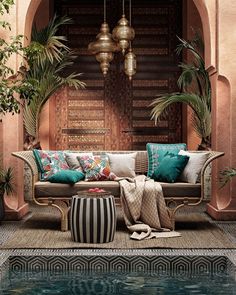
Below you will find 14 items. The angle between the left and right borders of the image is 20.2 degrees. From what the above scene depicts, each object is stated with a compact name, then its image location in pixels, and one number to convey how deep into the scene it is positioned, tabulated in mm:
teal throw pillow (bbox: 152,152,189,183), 7301
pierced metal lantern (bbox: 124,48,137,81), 8766
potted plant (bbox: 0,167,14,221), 7438
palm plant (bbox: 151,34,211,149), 8898
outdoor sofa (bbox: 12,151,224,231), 7172
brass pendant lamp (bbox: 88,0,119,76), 8367
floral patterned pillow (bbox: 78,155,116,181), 7492
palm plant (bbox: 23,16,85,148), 8844
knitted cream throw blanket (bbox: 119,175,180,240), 7016
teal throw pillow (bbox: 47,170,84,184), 7180
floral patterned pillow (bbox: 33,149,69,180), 7508
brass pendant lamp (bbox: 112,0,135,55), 8195
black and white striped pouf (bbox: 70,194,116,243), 6352
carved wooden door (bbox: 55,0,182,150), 11328
